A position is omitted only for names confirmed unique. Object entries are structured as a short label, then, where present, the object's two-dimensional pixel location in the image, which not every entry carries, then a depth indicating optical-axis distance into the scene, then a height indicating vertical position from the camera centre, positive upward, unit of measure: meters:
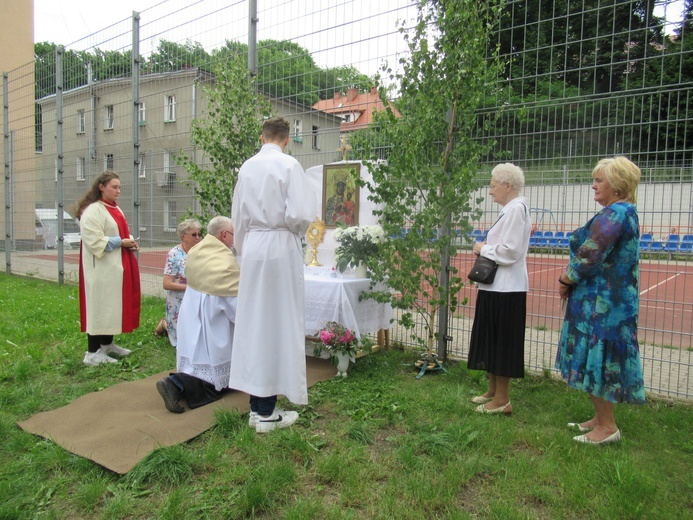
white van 12.48 -0.42
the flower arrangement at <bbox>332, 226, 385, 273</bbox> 5.35 -0.26
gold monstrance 6.25 -0.19
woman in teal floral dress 3.26 -0.49
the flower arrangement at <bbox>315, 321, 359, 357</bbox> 4.82 -1.13
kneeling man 4.32 -0.87
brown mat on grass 3.32 -1.54
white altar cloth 5.05 -0.87
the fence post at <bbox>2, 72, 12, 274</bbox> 12.42 +1.19
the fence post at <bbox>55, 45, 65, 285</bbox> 10.43 +1.64
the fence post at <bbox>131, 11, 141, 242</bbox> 8.73 +1.55
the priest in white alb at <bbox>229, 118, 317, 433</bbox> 3.65 -0.49
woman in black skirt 3.84 -0.55
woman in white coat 5.37 -0.60
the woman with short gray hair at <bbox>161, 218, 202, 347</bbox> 5.51 -0.53
